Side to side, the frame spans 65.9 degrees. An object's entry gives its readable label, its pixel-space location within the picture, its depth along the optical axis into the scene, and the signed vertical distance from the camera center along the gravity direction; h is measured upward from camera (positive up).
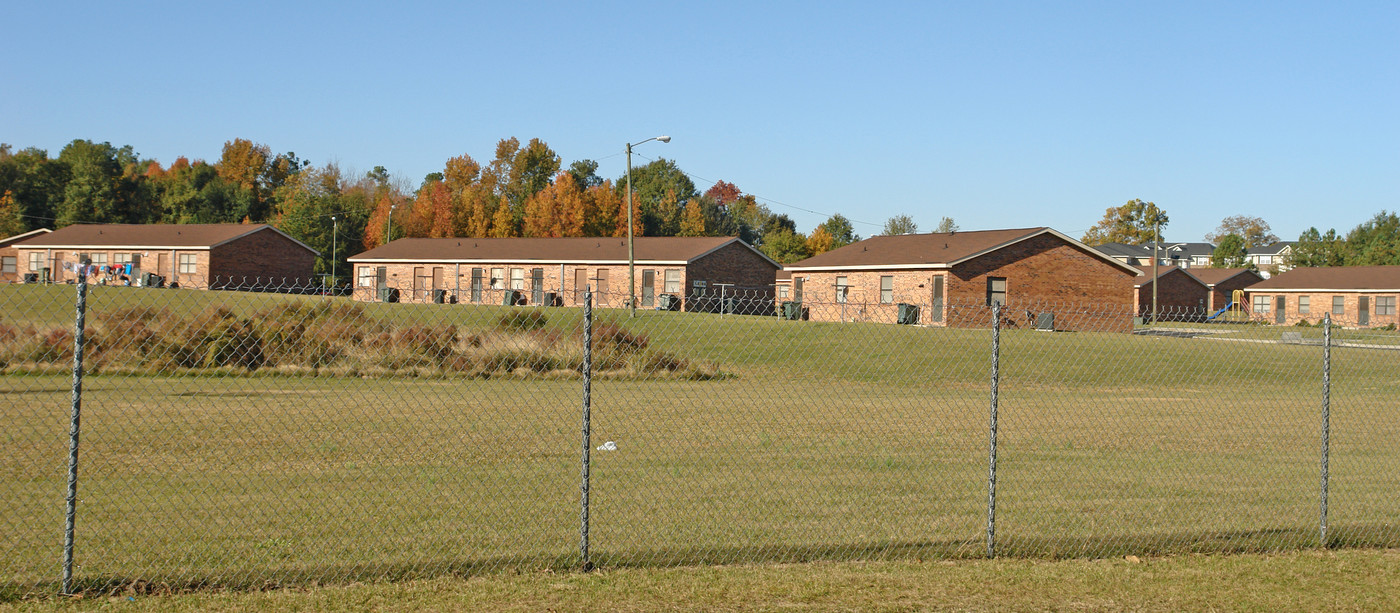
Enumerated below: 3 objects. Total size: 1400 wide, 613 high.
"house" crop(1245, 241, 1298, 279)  146.25 +8.68
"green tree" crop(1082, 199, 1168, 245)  118.57 +9.92
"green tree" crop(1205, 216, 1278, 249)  159.38 +13.12
